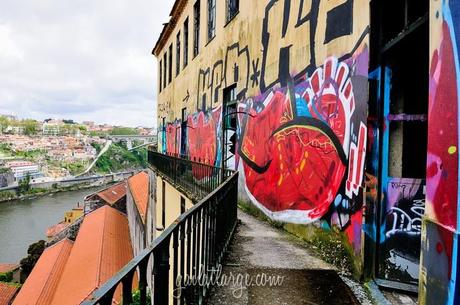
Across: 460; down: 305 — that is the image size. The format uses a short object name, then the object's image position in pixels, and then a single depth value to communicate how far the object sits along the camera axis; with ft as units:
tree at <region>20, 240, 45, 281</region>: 114.73
